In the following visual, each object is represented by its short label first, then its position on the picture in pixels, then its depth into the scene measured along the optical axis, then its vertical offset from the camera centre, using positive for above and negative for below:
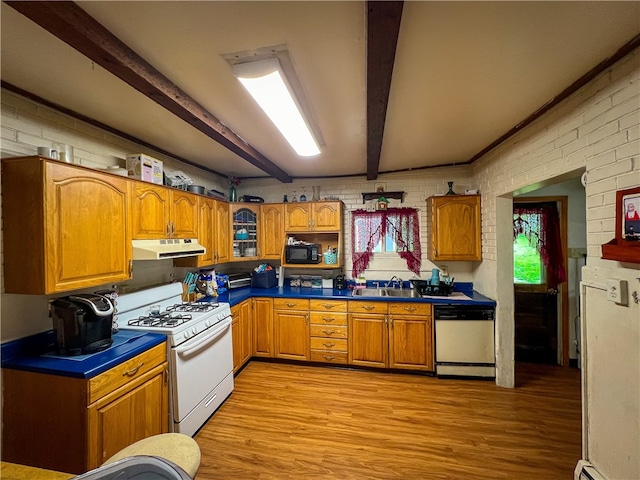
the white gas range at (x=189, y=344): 1.81 -0.85
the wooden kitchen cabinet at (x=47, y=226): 1.37 +0.10
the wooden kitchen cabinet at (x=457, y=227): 2.82 +0.11
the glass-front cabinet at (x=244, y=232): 3.23 +0.11
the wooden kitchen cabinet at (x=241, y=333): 2.69 -1.08
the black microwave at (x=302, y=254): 3.29 -0.20
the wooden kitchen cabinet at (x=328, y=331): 2.89 -1.10
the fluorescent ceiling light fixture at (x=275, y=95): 1.25 +0.86
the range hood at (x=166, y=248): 1.88 -0.06
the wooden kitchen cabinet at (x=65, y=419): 1.31 -0.99
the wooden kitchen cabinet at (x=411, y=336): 2.71 -1.10
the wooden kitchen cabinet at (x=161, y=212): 1.93 +0.26
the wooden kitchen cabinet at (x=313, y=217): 3.22 +0.30
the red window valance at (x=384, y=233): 3.28 +0.06
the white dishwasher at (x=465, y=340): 2.60 -1.12
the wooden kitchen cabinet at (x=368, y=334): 2.79 -1.11
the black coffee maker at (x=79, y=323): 1.48 -0.50
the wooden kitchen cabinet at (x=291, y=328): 2.96 -1.09
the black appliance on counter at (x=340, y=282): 3.27 -0.58
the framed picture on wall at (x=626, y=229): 1.12 +0.03
